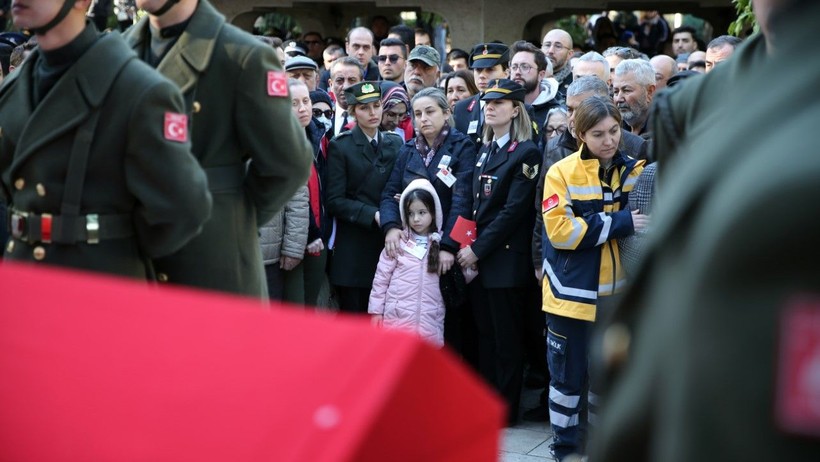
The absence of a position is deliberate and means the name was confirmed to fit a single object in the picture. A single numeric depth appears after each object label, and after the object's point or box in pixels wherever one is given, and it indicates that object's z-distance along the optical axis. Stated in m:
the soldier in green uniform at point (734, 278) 0.88
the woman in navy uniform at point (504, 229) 6.82
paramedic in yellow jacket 5.88
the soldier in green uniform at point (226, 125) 3.88
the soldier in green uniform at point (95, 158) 3.43
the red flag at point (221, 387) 1.52
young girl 7.01
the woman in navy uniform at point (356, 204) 7.43
